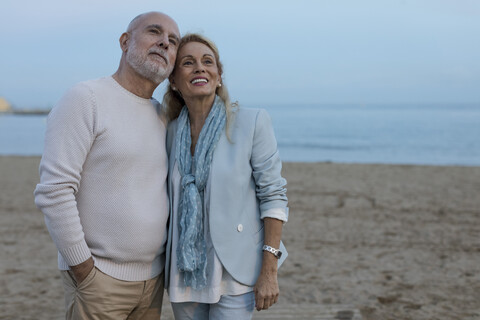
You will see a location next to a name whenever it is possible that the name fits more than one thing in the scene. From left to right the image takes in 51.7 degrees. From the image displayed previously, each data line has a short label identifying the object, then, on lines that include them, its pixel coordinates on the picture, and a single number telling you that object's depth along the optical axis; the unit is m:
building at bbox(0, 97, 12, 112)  104.71
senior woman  2.26
